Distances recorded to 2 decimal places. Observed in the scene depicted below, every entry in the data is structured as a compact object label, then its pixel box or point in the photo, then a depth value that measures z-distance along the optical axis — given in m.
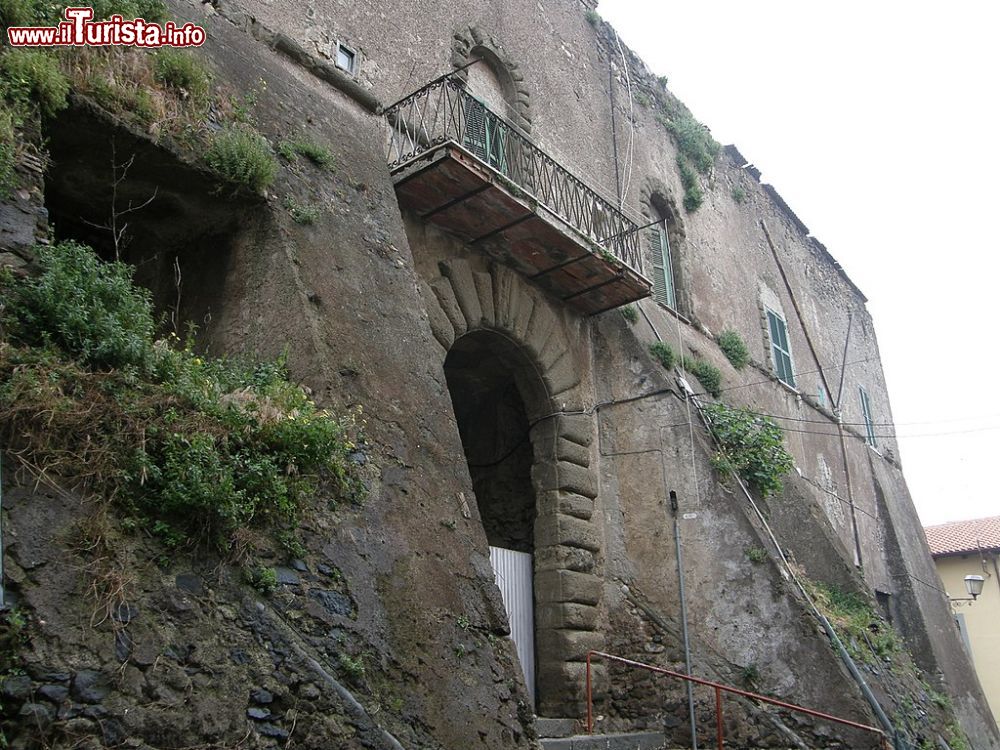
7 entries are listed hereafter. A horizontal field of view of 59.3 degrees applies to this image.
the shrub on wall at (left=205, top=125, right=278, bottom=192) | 5.50
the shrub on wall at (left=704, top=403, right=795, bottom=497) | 9.39
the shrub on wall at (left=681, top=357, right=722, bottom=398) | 10.56
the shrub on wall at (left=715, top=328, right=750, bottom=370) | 12.48
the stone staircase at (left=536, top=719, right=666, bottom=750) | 6.55
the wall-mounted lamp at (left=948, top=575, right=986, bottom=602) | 14.95
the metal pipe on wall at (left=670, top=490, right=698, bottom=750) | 7.82
